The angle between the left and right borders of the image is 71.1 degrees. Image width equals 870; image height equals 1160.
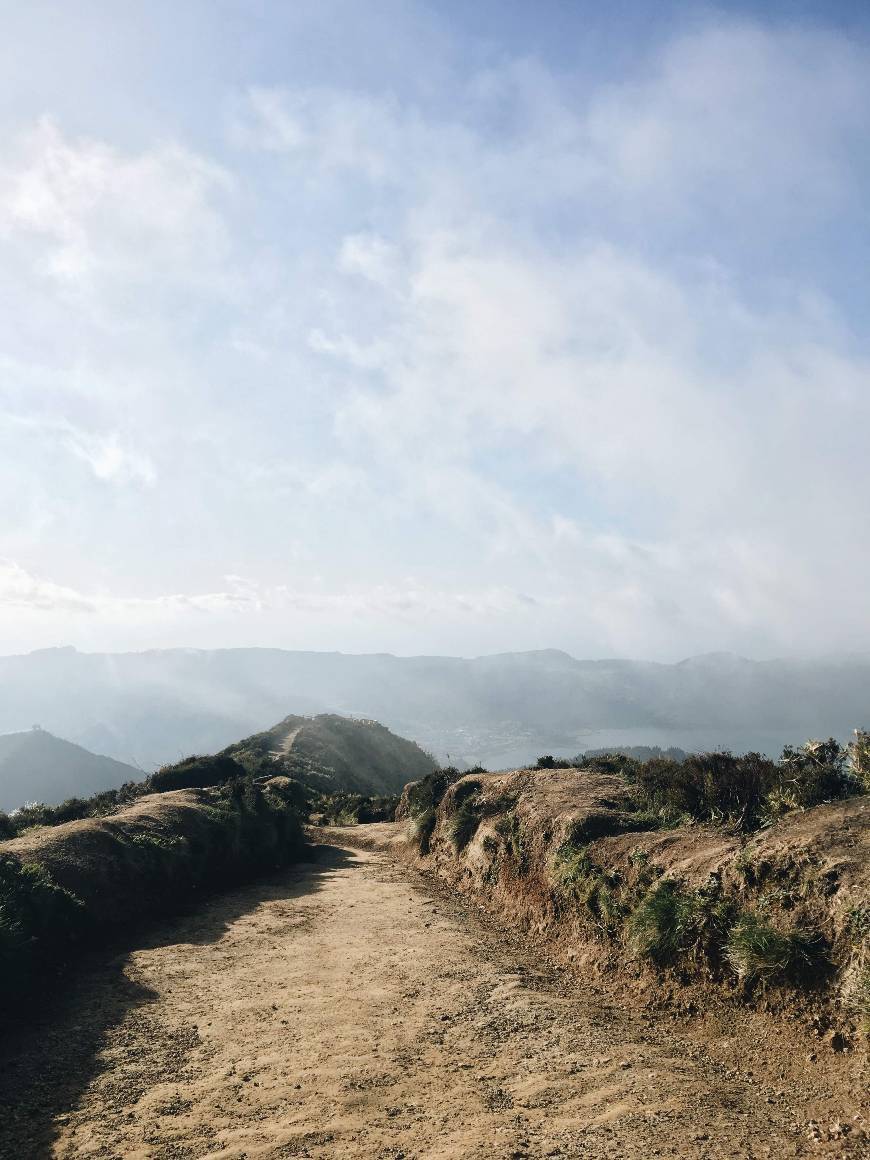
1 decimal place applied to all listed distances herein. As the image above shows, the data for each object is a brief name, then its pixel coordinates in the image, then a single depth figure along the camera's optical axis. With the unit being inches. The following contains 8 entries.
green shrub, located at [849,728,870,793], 492.1
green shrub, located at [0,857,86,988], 400.2
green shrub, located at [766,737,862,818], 483.2
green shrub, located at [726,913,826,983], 310.8
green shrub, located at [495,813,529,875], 636.7
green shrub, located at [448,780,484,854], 807.7
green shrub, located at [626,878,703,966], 382.9
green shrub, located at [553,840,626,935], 457.7
